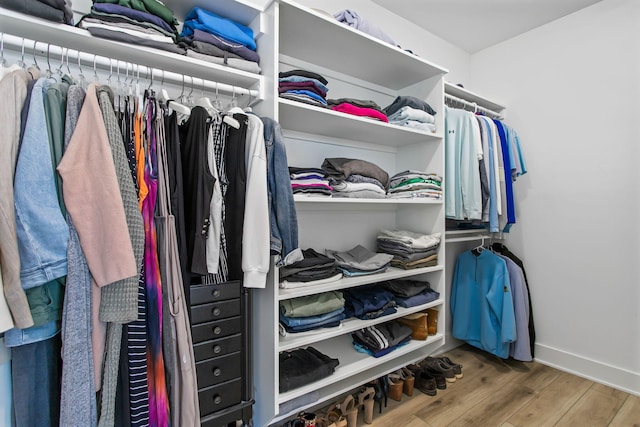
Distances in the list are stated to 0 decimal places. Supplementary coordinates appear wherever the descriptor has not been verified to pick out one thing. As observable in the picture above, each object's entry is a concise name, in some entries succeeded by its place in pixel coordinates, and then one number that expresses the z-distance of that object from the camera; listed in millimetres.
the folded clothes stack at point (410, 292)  1781
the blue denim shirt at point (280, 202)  1176
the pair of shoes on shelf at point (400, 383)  1742
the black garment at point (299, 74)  1397
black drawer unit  1058
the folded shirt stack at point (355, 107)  1565
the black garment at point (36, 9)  848
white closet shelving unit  1293
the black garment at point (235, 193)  1126
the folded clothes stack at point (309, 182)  1398
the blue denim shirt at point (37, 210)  746
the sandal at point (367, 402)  1580
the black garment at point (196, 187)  1008
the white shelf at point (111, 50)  908
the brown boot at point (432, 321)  1910
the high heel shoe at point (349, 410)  1532
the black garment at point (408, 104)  1795
